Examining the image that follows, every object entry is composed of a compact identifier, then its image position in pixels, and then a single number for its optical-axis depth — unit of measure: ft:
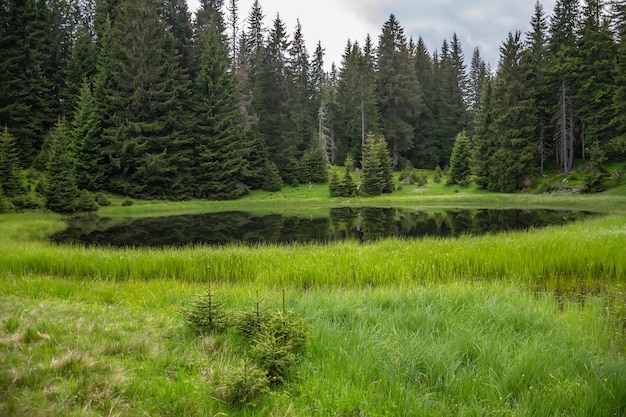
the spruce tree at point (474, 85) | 222.69
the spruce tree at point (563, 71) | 139.95
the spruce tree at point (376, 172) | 144.05
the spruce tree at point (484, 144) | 144.97
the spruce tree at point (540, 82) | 146.61
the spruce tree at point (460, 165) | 151.74
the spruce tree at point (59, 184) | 94.07
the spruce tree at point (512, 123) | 137.80
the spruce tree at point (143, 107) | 125.80
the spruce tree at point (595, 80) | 133.90
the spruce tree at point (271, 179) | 152.35
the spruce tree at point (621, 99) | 116.98
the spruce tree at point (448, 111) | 210.18
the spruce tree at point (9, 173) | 88.80
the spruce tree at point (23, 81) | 127.95
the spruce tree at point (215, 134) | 138.31
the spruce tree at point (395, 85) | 201.77
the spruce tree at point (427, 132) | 209.26
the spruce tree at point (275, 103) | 167.02
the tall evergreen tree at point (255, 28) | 199.82
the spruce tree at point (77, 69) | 141.28
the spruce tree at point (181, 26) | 154.20
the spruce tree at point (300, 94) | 177.68
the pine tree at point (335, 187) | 144.36
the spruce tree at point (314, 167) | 161.58
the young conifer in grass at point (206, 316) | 16.85
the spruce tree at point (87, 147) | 118.83
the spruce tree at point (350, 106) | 196.13
